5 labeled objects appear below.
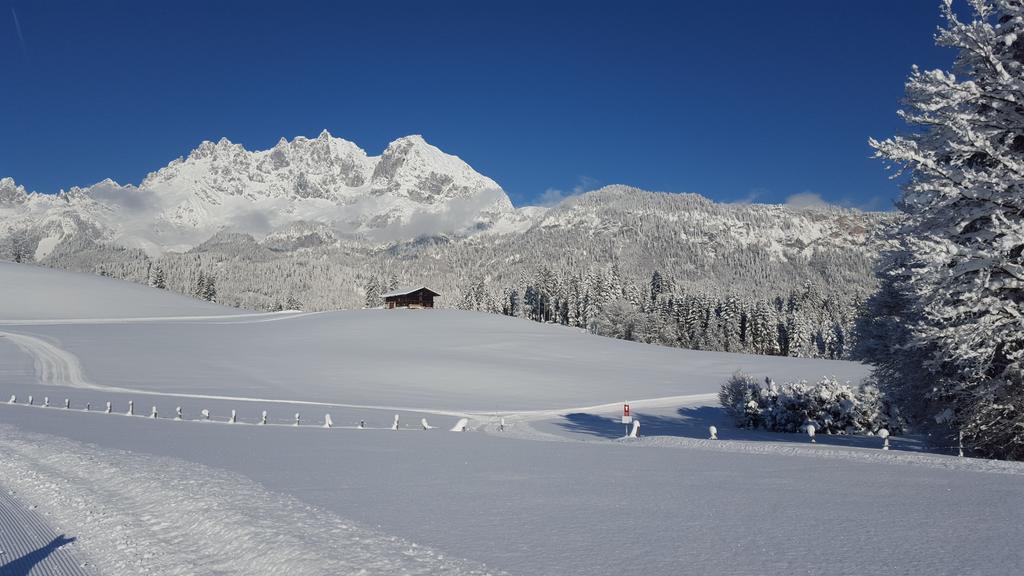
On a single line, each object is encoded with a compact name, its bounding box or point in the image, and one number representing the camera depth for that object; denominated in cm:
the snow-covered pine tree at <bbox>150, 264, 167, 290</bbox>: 14582
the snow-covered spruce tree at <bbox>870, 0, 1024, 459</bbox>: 1175
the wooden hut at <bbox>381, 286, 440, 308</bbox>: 10806
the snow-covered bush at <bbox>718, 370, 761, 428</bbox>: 3325
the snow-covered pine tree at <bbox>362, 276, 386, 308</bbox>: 14812
